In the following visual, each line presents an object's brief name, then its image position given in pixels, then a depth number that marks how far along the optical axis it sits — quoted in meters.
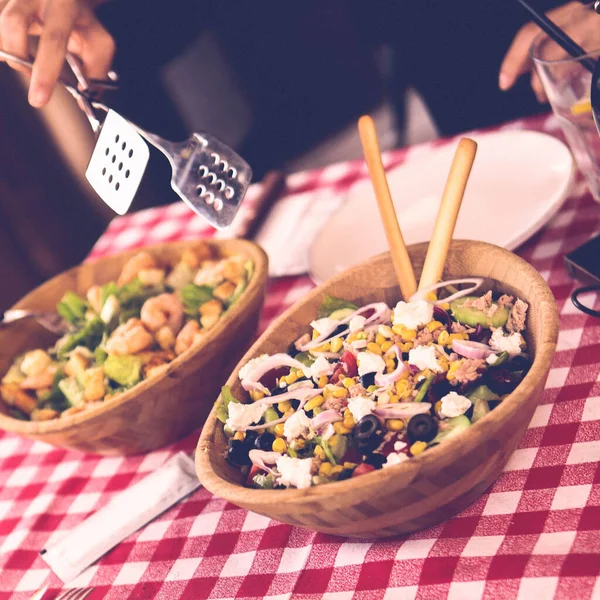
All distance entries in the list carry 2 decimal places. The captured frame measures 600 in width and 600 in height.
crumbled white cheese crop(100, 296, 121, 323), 1.55
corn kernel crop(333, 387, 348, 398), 1.03
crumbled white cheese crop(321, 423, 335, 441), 0.97
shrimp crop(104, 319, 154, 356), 1.38
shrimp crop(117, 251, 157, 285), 1.67
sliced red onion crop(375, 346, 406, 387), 1.01
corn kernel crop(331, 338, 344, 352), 1.14
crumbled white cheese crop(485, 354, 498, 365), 0.98
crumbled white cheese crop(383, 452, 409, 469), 0.87
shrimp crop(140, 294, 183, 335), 1.44
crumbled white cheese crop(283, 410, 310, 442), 1.00
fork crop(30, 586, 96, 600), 1.17
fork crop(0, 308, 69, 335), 1.70
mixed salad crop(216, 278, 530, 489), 0.92
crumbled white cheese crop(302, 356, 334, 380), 1.09
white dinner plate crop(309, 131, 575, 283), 1.51
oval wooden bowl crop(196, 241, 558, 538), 0.82
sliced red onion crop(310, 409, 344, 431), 0.99
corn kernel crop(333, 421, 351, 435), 0.97
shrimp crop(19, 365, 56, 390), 1.50
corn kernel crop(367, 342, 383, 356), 1.08
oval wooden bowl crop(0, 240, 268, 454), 1.26
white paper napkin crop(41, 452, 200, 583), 1.25
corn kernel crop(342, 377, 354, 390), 1.04
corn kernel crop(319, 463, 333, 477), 0.92
